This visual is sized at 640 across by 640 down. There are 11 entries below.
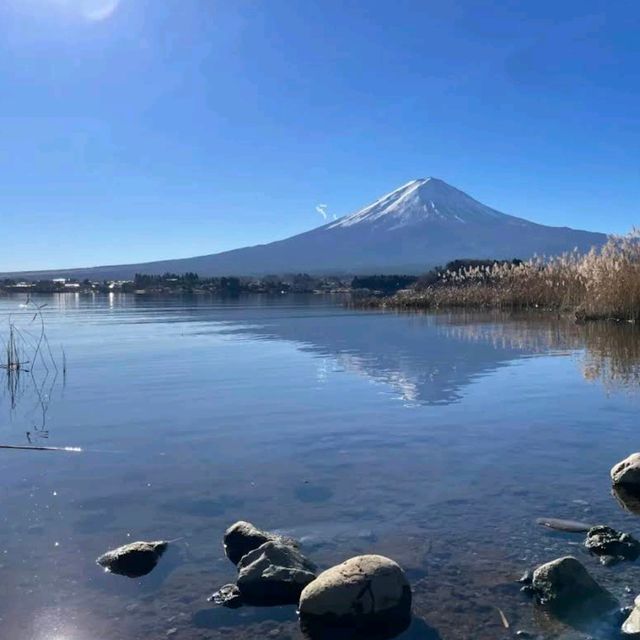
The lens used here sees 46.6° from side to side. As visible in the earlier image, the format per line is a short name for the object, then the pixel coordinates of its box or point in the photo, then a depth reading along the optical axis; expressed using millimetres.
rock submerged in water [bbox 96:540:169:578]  3244
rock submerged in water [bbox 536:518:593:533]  3617
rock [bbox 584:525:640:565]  3309
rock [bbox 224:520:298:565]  3363
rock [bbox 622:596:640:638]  2660
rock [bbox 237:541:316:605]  3031
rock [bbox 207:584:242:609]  2967
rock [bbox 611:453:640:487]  4195
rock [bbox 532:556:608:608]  2902
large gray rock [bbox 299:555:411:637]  2818
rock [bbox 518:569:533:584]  3077
